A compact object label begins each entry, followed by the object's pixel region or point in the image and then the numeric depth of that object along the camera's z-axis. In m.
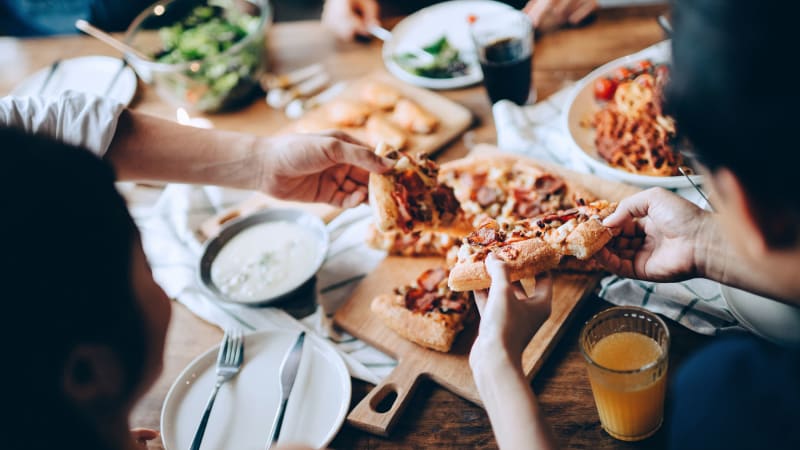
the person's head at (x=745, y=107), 1.06
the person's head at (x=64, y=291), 1.30
